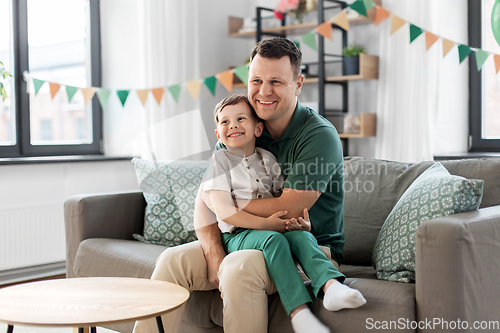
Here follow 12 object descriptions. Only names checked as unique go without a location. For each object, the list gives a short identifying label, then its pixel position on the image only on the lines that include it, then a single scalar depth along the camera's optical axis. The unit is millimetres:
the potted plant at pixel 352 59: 3564
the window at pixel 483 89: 3434
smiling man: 1531
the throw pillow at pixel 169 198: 2330
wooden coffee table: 1222
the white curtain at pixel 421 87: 3311
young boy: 1442
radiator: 3059
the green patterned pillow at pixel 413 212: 1570
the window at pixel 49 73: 3420
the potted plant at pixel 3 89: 2797
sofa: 1375
